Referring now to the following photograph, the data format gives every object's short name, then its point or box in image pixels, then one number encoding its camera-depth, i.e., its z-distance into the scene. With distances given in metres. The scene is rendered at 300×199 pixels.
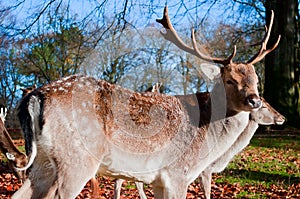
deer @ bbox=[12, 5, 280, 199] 3.78
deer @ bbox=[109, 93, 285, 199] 5.77
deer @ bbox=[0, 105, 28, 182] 5.97
